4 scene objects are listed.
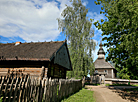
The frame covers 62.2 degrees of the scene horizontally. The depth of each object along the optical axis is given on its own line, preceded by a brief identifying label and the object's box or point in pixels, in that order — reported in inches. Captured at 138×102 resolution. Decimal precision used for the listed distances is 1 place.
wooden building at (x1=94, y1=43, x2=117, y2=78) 1486.5
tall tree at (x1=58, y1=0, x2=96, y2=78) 770.8
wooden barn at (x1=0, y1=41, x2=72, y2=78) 433.0
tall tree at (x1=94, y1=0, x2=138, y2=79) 382.3
